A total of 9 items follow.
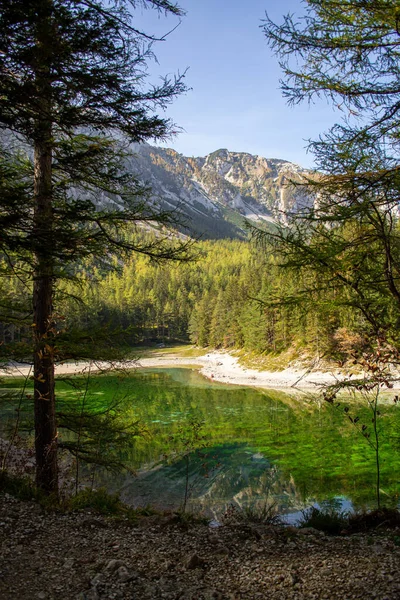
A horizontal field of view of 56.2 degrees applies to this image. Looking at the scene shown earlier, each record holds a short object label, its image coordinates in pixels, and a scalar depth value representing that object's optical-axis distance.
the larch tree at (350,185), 4.36
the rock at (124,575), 3.23
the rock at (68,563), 3.46
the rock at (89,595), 2.93
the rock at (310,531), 4.56
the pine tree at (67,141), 3.20
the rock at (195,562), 3.61
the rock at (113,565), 3.39
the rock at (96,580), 3.14
